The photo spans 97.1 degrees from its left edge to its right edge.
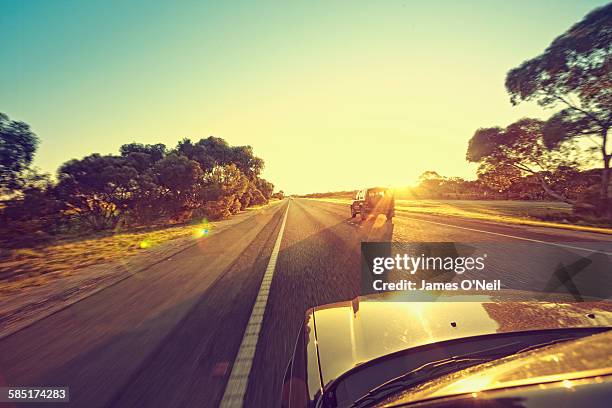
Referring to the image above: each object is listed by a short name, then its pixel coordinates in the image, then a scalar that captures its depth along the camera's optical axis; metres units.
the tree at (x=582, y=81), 16.89
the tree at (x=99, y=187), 18.87
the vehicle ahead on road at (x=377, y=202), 16.84
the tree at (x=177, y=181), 24.77
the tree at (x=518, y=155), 21.09
